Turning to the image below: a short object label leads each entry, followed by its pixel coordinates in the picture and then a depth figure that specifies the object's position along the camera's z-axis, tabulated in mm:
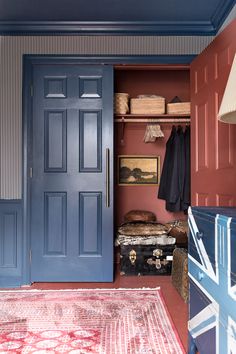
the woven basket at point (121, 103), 3768
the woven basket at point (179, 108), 3811
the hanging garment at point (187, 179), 3773
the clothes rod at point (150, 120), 3873
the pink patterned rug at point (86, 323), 2041
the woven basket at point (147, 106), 3838
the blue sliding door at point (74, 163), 3445
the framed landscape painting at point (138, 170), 4164
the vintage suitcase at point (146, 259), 3693
